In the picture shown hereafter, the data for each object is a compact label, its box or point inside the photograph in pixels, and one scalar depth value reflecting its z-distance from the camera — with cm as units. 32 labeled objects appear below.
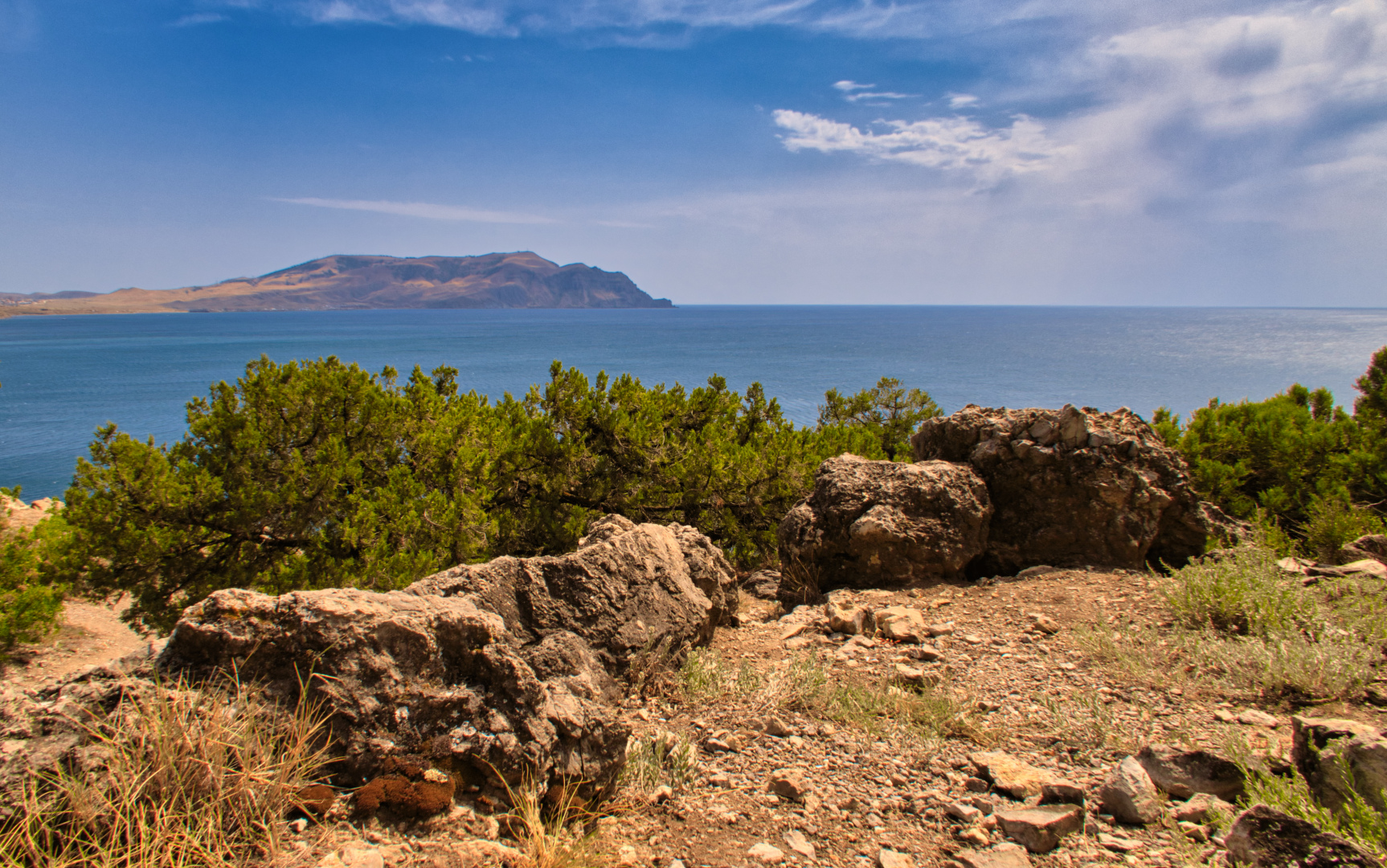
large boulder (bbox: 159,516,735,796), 305
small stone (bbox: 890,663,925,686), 463
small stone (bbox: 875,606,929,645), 535
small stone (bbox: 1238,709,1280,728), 376
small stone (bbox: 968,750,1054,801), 333
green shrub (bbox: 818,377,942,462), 1294
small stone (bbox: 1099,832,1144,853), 288
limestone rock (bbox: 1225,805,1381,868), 231
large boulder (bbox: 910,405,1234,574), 680
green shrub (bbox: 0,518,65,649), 795
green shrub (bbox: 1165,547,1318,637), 475
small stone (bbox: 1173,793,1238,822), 300
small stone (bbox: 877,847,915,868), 289
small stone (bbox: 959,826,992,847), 300
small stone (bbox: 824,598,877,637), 563
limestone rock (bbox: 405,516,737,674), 415
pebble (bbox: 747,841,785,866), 290
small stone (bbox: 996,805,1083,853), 292
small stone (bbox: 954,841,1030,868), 284
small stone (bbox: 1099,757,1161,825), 302
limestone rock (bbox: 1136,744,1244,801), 316
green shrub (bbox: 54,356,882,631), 696
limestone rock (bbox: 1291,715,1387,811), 272
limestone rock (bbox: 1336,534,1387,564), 668
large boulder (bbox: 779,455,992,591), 675
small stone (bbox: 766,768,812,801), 340
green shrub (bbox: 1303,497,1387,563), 777
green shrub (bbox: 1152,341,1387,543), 935
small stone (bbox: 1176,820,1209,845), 289
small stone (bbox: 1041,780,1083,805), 316
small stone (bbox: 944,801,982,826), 317
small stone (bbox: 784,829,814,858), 297
